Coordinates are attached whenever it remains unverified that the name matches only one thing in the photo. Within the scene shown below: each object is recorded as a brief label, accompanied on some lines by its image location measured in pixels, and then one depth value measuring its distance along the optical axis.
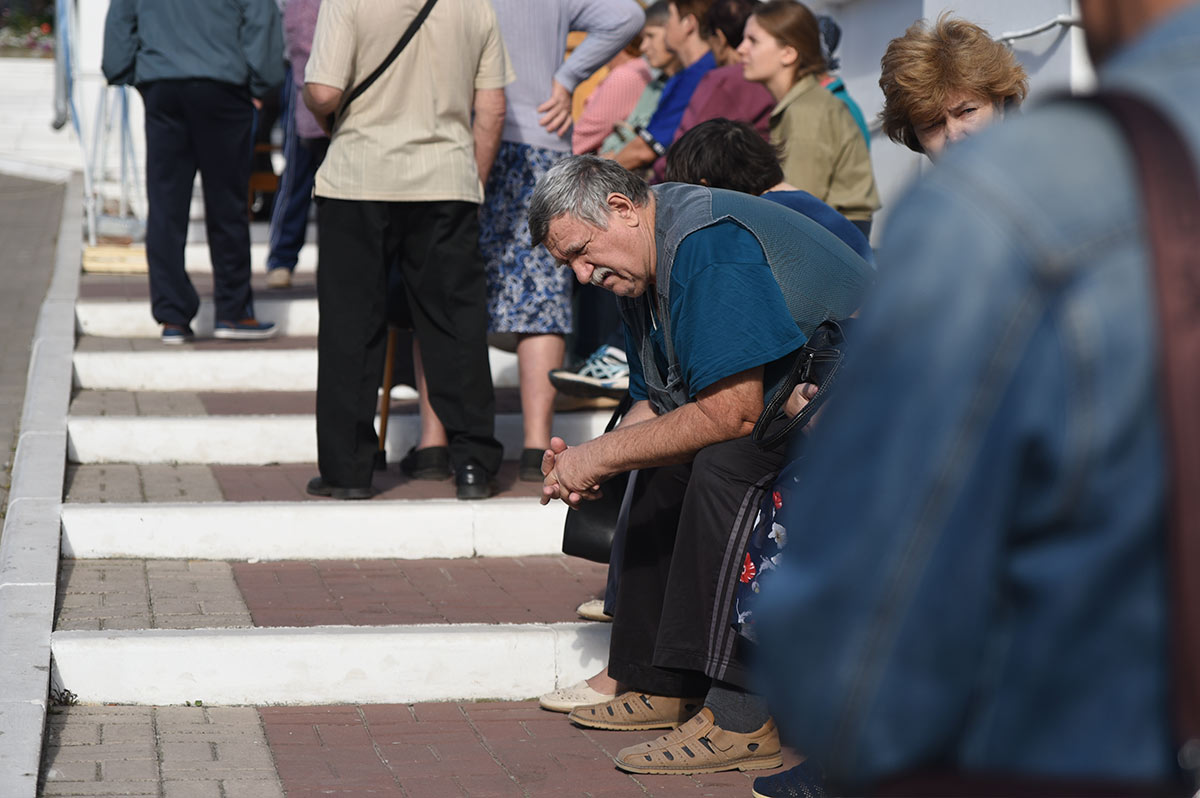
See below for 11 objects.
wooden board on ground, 18.12
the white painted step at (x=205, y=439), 11.58
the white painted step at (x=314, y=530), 9.54
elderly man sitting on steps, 6.25
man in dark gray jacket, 13.52
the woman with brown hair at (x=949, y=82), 6.82
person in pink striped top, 12.70
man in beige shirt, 10.15
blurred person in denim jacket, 2.05
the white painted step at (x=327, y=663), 7.54
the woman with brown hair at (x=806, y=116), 10.42
